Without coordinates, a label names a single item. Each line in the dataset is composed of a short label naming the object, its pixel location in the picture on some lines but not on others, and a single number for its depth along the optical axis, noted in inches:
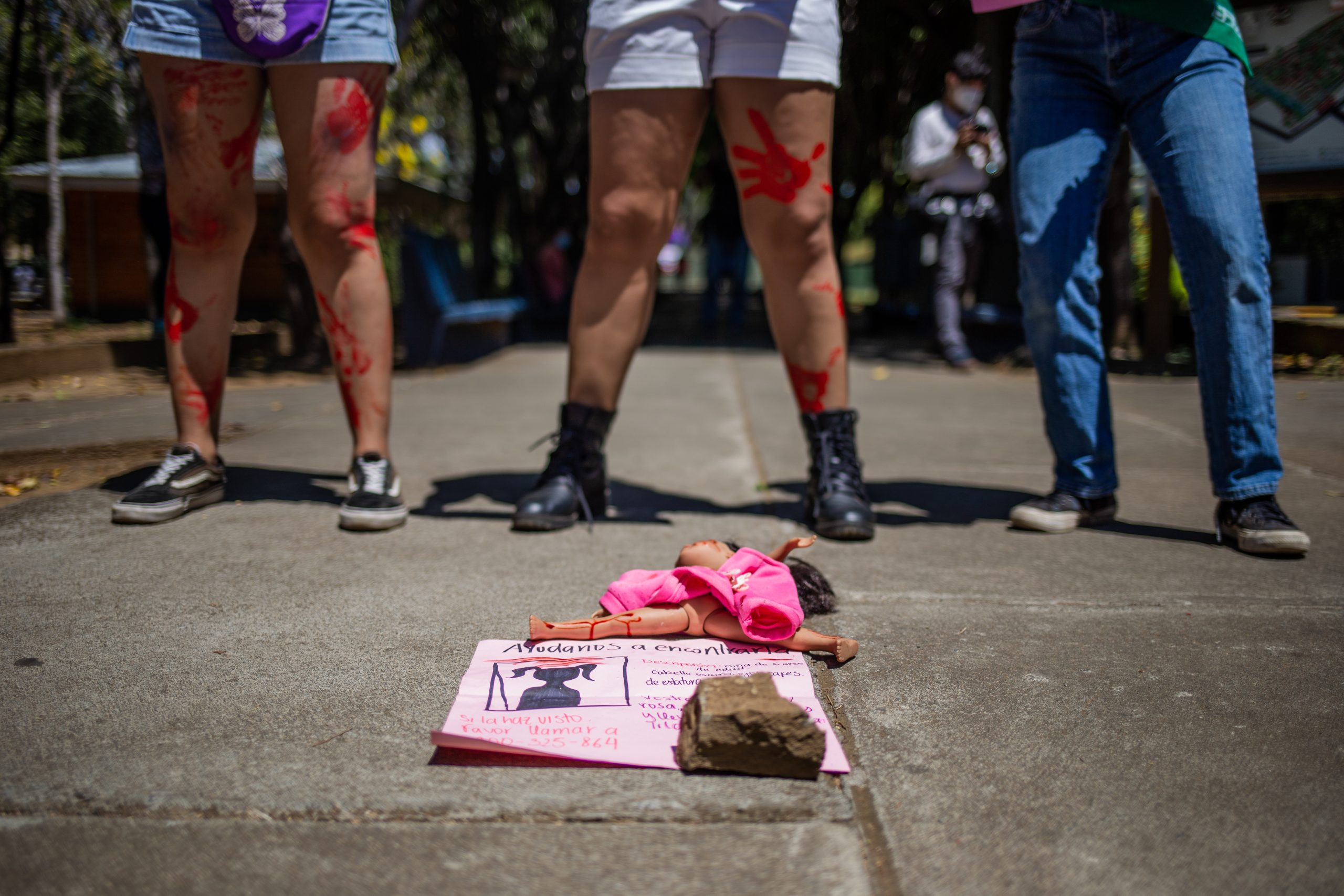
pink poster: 53.4
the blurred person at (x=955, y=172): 273.0
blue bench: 290.5
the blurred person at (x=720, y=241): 412.2
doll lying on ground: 68.7
